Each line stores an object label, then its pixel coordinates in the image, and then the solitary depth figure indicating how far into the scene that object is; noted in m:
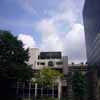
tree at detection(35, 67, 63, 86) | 41.44
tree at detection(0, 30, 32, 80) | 32.56
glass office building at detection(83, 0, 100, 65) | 28.48
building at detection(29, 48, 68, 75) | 56.83
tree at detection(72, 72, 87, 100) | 39.16
